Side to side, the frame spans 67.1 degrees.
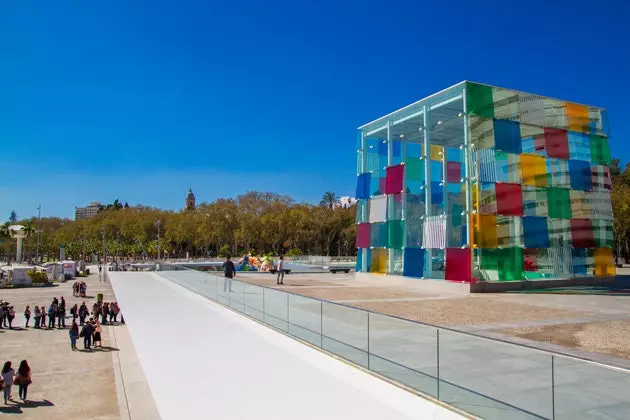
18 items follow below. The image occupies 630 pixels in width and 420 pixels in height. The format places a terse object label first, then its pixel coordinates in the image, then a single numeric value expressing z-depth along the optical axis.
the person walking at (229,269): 21.14
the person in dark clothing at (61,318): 21.06
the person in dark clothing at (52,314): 20.74
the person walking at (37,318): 20.55
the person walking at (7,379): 10.62
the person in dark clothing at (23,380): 10.71
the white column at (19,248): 90.15
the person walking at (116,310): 20.58
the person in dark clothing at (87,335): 15.99
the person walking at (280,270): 27.23
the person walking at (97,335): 16.14
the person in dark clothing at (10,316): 20.33
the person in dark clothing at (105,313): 20.67
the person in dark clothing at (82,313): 19.66
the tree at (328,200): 97.08
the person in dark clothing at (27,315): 21.41
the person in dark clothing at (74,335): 16.05
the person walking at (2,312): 20.28
